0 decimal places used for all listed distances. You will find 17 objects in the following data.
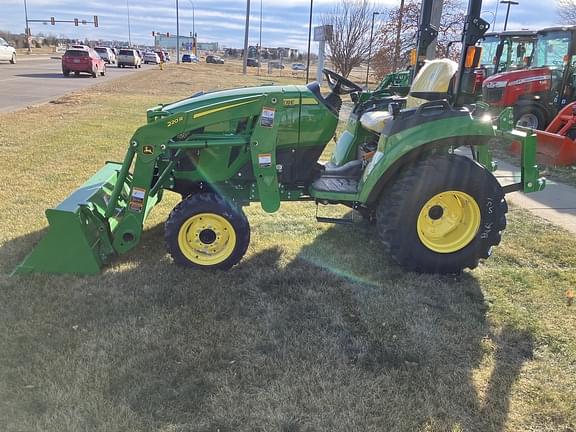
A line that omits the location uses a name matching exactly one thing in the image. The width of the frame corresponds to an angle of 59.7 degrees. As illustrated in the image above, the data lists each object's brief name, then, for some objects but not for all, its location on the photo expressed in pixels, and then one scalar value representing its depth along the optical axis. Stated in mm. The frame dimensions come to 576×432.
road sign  17734
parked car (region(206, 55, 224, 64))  70188
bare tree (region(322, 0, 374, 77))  28088
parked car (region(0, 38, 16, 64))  31697
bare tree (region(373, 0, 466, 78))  21812
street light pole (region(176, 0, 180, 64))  52816
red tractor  10875
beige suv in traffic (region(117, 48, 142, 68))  42688
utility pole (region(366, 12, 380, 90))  26480
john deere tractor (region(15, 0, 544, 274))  3887
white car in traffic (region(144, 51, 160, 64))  59281
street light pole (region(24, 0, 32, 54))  59456
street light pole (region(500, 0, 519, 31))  36006
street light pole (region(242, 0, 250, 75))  37019
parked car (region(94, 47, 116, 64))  44503
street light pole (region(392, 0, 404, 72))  21500
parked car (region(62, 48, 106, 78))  25525
